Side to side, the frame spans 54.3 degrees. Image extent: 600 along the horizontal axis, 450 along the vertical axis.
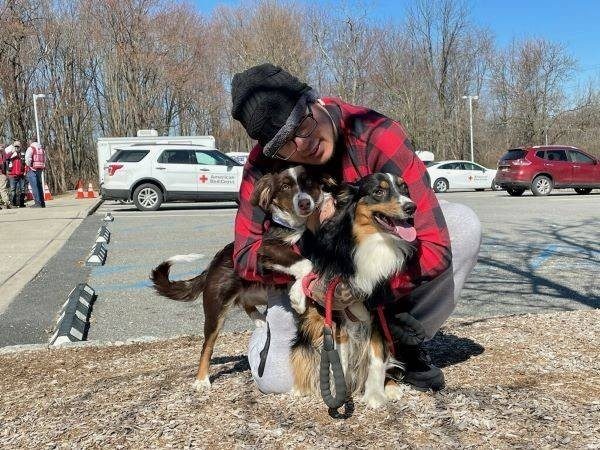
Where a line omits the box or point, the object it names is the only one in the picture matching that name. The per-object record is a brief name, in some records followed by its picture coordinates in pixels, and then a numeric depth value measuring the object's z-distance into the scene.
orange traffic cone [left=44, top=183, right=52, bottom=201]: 23.60
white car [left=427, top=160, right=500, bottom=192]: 24.44
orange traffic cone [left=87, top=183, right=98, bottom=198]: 23.70
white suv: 16.50
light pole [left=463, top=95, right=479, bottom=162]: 37.75
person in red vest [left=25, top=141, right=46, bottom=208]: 16.73
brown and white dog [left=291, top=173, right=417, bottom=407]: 2.48
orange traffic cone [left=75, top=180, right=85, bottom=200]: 23.66
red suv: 20.02
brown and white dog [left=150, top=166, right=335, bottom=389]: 2.90
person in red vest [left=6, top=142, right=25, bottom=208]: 17.53
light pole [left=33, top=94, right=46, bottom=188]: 29.11
